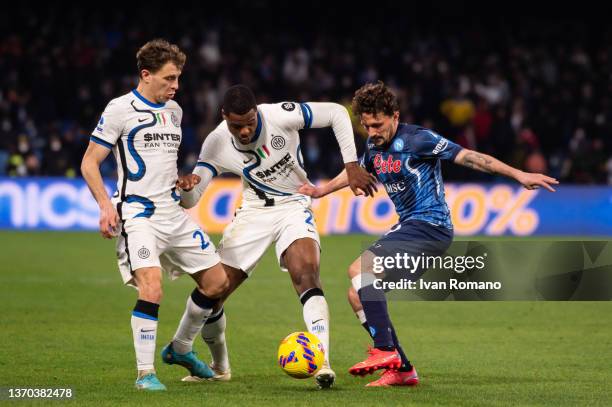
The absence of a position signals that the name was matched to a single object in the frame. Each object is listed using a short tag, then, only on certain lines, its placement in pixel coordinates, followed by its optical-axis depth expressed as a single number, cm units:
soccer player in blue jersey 1409
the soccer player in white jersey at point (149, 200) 1377
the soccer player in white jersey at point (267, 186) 1492
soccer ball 1359
